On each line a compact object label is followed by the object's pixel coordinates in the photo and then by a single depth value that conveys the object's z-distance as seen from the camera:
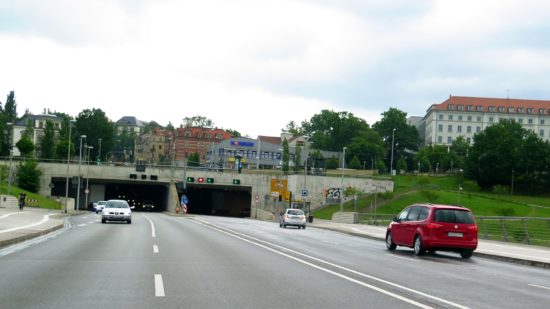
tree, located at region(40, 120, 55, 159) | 123.12
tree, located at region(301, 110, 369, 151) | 171.75
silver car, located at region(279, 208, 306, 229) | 49.03
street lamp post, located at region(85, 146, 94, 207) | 89.31
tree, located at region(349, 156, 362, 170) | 140.12
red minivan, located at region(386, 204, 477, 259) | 22.30
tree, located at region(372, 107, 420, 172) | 168.38
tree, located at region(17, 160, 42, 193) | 83.75
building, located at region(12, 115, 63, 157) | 167.55
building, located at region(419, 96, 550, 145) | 170.62
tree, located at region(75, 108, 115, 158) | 152.00
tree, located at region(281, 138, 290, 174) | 117.71
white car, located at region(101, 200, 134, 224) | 40.16
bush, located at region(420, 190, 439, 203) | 82.67
